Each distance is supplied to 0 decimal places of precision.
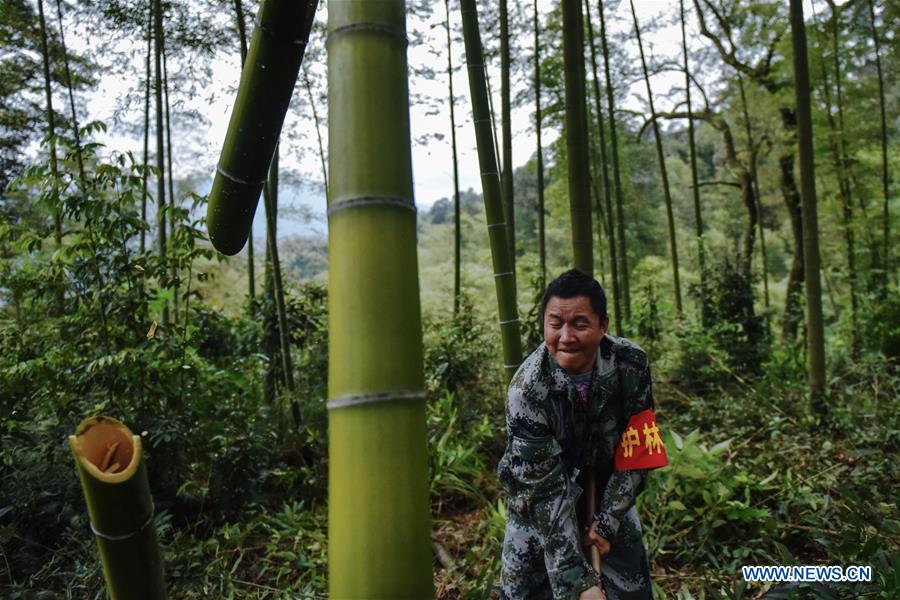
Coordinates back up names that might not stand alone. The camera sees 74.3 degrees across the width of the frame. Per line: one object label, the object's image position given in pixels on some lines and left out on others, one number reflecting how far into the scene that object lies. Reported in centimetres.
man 154
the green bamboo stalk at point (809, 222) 407
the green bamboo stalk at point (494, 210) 244
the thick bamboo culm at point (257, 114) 73
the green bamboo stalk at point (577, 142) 292
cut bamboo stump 52
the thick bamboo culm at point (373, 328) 58
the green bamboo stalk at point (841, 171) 745
